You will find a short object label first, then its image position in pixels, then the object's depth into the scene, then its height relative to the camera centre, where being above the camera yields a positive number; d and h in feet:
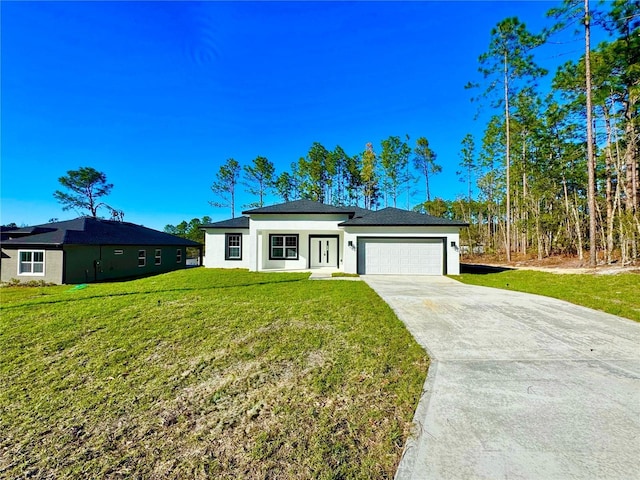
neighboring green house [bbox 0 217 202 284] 45.21 -0.73
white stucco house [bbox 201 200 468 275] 42.93 +1.32
